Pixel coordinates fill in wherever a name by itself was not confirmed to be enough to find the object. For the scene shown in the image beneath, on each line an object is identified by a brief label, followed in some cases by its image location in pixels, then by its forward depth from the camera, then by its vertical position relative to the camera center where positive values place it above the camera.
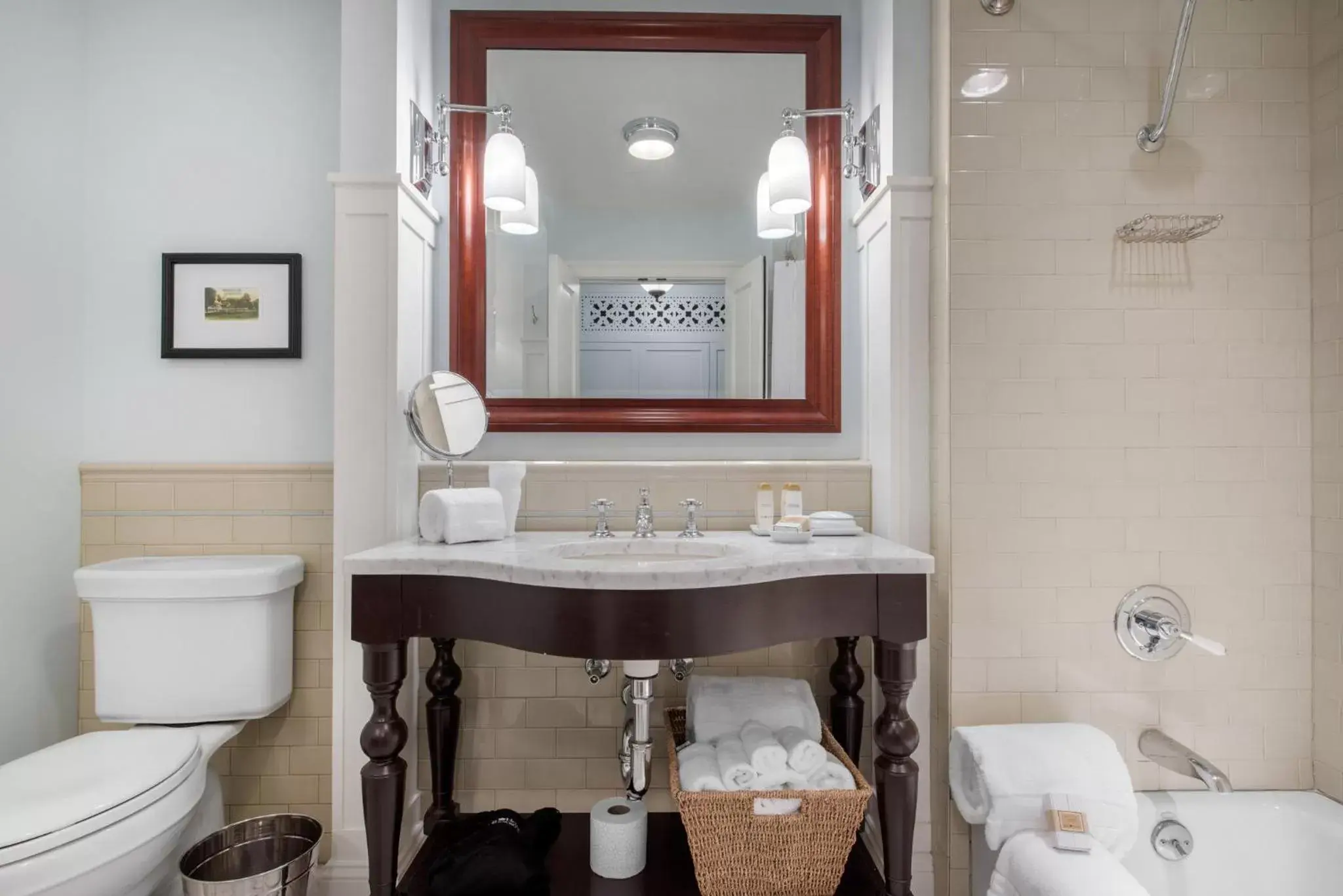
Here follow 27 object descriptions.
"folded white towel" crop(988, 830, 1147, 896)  1.12 -0.74
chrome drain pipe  1.42 -0.63
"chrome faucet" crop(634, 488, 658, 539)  1.60 -0.17
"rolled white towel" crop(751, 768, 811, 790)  1.35 -0.67
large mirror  1.84 +0.56
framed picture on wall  1.82 +0.39
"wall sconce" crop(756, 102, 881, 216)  1.72 +0.73
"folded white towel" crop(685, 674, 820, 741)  1.51 -0.58
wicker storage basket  1.33 -0.78
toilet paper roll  1.48 -0.87
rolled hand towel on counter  1.45 -0.14
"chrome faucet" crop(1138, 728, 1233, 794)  1.34 -0.66
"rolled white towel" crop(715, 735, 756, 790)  1.35 -0.64
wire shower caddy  1.49 +0.49
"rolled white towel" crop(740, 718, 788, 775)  1.36 -0.62
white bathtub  1.41 -0.85
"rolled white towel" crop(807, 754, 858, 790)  1.36 -0.67
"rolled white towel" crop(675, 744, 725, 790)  1.35 -0.65
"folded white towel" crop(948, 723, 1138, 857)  1.32 -0.66
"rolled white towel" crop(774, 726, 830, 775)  1.37 -0.62
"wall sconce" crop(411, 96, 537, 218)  1.73 +0.75
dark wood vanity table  1.17 -0.32
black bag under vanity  1.38 -0.87
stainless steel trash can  1.46 -0.92
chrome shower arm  1.37 +0.76
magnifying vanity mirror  1.60 +0.08
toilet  1.23 -0.55
